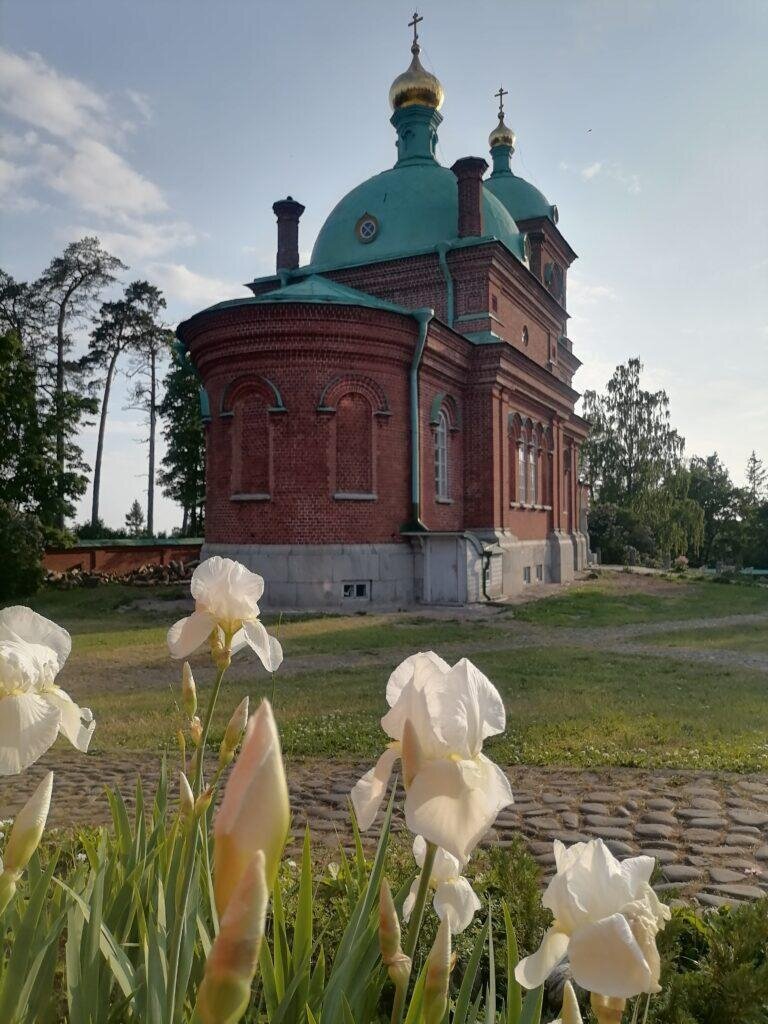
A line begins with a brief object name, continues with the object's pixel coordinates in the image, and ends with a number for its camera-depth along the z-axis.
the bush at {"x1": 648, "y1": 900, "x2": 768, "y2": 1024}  2.24
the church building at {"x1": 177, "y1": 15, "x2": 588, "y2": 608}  15.25
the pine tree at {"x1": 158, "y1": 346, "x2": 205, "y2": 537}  33.44
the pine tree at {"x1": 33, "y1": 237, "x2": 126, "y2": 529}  33.22
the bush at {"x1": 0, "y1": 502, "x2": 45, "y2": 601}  17.02
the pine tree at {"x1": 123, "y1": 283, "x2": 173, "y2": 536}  35.97
